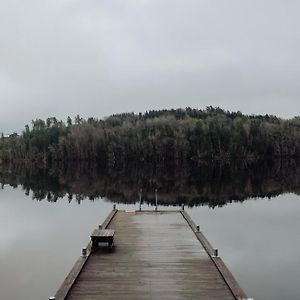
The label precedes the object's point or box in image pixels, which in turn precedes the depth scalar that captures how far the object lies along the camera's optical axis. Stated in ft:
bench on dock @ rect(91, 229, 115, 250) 36.71
